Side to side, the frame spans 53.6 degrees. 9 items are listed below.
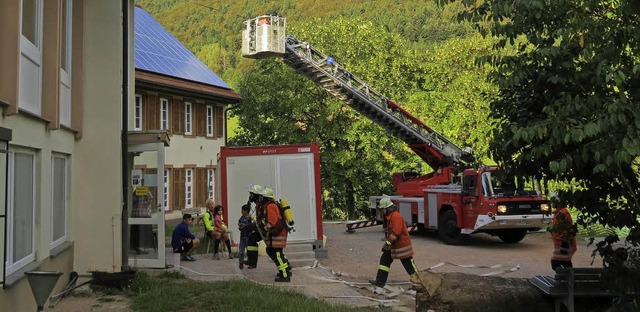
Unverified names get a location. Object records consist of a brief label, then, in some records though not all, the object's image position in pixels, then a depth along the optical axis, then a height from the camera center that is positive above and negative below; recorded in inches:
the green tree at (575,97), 217.8 +35.1
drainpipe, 388.8 +32.5
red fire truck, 619.2 +15.0
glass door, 431.8 -11.0
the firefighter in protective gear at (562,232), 286.8 -22.2
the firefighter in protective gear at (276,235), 407.2 -26.5
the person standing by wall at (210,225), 545.0 -25.8
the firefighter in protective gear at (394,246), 402.6 -35.8
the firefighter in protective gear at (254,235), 412.8 -28.5
